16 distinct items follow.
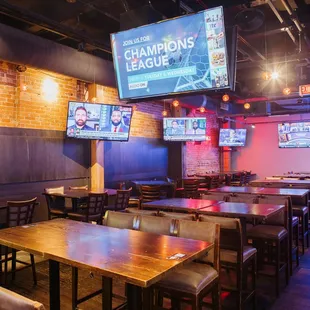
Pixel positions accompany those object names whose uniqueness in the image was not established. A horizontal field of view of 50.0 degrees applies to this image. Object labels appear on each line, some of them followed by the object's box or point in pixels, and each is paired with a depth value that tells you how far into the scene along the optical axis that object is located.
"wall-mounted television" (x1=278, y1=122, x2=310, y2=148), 10.61
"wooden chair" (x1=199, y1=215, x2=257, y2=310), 2.88
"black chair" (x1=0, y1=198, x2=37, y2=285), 4.02
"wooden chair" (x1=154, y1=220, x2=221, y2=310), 2.32
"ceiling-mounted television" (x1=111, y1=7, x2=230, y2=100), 3.06
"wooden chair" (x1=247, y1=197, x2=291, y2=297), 3.66
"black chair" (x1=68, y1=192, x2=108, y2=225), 5.00
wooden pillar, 7.09
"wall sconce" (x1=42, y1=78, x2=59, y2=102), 6.33
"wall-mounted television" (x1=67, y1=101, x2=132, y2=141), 6.06
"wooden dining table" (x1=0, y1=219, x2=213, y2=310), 1.87
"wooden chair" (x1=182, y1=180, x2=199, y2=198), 7.96
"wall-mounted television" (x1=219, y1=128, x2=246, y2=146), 12.27
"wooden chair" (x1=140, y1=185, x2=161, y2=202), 6.48
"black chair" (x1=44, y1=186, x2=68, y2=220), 5.43
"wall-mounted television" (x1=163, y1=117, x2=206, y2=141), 9.18
